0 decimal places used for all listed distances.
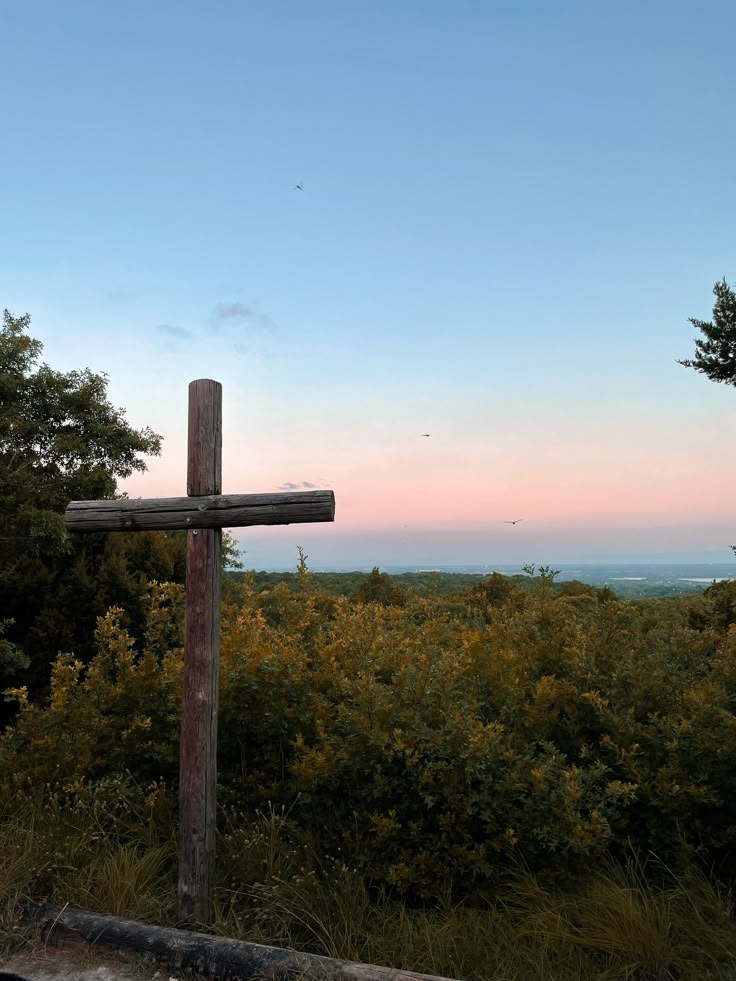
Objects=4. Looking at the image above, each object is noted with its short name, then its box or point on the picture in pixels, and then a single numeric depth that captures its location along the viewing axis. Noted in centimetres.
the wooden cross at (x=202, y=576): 388
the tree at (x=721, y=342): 1016
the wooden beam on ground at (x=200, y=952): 325
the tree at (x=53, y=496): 988
